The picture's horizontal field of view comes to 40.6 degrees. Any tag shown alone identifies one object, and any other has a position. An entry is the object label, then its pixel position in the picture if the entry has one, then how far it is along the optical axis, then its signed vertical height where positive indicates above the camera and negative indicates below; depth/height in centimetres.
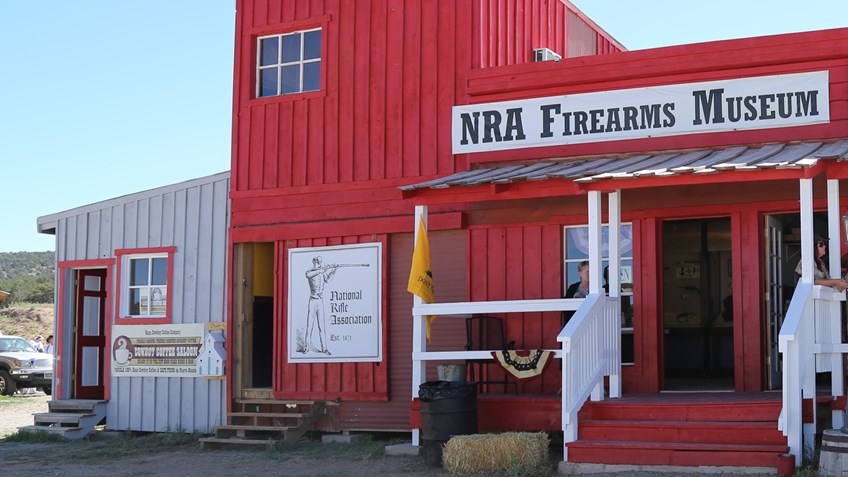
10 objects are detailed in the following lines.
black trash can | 1205 -101
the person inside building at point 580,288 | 1268 +38
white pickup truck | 2709 -121
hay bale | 1101 -127
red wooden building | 1232 +151
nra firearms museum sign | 1245 +239
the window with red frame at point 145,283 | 1670 +54
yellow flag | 1291 +57
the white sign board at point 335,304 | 1460 +21
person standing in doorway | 1085 +48
